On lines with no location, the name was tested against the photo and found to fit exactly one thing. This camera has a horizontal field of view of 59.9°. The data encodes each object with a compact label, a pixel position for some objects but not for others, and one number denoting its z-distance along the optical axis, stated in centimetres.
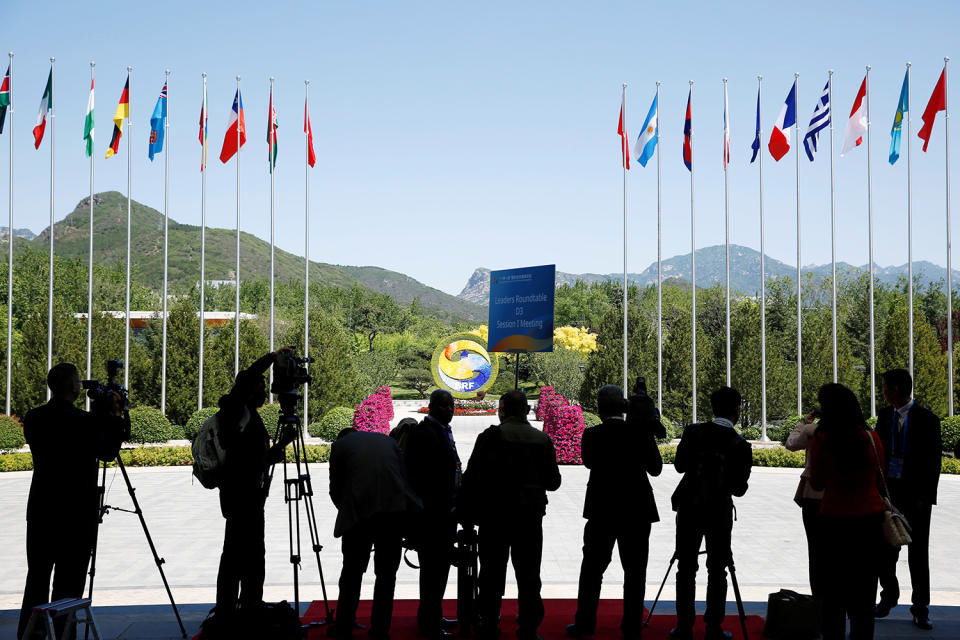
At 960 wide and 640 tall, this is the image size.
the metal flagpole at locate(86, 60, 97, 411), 2494
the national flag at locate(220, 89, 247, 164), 2372
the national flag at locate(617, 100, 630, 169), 2439
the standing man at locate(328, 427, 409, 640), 581
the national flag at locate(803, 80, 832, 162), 2209
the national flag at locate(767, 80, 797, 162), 2228
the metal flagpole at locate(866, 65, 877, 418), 2350
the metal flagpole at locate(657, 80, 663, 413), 2448
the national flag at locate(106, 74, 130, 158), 2373
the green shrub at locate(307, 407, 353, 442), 2411
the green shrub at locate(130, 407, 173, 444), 2422
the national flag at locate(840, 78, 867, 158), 2175
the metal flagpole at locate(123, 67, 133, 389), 2405
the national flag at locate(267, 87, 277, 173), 2459
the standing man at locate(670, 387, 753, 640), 580
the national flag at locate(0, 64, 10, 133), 2300
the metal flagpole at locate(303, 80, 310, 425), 2431
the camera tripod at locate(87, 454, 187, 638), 592
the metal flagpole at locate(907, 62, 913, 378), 2297
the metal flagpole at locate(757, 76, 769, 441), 2347
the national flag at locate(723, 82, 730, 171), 2392
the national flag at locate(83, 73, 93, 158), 2391
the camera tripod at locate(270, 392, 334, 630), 612
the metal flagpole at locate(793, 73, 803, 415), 2245
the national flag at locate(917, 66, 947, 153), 2155
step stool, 512
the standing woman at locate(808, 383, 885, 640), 515
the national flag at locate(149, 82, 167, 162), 2394
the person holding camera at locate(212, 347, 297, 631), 562
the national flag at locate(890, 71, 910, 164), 2208
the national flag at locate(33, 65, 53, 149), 2358
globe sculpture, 2988
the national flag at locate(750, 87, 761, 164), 2344
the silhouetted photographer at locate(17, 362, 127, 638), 575
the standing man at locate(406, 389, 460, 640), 610
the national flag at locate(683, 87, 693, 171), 2362
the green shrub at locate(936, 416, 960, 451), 2042
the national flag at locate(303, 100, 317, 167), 2447
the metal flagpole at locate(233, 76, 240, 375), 2465
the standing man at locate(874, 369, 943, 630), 651
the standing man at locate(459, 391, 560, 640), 587
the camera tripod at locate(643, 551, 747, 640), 569
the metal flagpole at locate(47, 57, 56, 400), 2483
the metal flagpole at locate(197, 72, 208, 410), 2455
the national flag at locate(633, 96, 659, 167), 2381
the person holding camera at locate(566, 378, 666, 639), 596
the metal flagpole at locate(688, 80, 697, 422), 2461
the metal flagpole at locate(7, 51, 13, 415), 2470
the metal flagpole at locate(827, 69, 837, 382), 2391
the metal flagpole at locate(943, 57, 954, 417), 2257
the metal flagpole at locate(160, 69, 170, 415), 2411
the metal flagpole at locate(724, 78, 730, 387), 2408
